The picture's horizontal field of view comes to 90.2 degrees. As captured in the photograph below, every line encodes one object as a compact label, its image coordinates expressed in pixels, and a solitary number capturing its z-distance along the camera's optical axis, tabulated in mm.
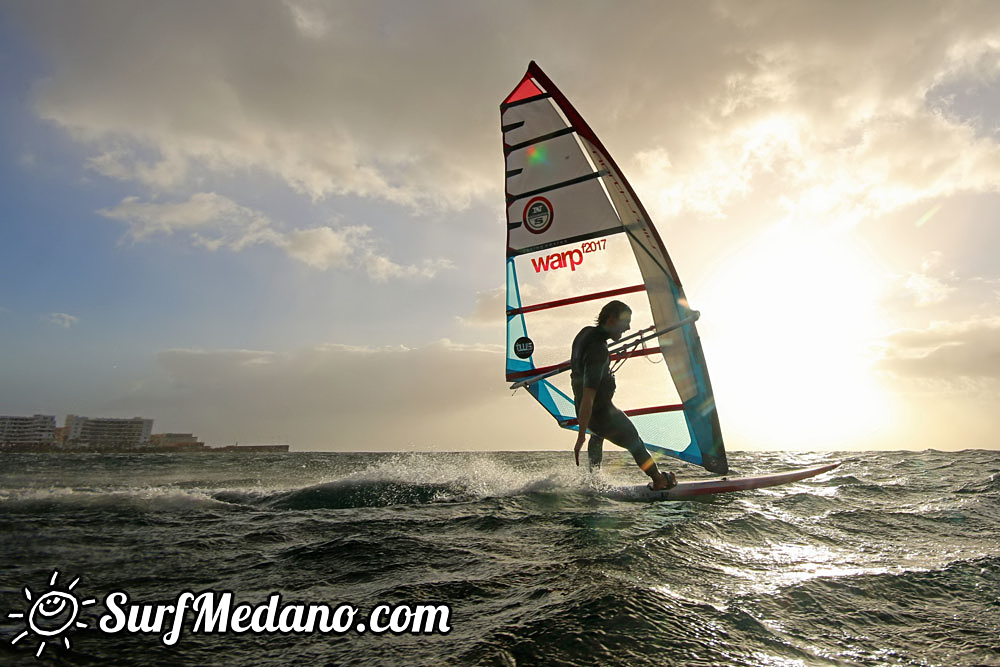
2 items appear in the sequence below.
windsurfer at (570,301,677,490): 6156
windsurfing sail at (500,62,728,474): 7047
